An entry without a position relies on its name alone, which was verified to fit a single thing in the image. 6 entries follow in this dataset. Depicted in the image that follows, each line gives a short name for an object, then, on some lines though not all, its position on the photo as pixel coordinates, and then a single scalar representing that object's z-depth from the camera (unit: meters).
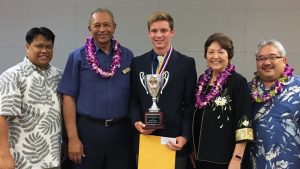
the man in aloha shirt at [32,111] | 2.10
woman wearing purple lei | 2.08
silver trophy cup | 2.14
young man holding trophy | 2.20
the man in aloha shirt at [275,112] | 2.10
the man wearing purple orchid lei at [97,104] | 2.32
